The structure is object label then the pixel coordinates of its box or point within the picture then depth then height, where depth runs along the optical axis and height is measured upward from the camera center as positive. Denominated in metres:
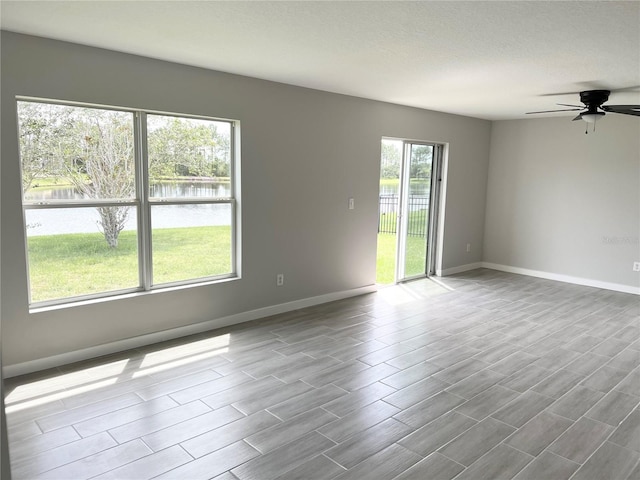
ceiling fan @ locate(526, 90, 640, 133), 4.48 +0.90
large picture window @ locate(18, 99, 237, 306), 3.34 -0.16
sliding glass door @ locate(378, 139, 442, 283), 6.33 -0.22
